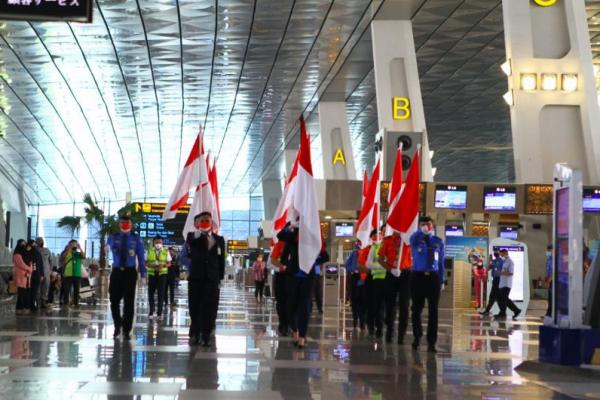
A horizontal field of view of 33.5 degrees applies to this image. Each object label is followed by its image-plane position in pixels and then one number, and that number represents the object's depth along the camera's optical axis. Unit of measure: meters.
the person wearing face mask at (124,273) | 13.61
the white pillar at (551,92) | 25.36
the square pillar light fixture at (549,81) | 25.64
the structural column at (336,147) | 39.12
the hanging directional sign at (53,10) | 10.17
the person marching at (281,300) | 15.49
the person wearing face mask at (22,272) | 20.58
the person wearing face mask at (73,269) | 24.53
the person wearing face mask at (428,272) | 12.88
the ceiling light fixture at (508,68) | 25.57
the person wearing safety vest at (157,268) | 20.58
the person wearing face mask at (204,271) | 12.98
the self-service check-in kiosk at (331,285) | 31.39
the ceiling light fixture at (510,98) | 25.77
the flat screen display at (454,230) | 37.62
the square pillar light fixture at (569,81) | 25.67
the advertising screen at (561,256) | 10.82
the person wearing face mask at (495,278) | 24.05
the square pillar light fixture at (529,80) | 25.61
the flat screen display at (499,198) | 26.95
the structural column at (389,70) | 28.47
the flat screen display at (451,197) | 27.55
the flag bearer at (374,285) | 15.62
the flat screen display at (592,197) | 25.84
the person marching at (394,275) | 14.54
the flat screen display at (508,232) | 39.91
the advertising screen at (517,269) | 25.75
